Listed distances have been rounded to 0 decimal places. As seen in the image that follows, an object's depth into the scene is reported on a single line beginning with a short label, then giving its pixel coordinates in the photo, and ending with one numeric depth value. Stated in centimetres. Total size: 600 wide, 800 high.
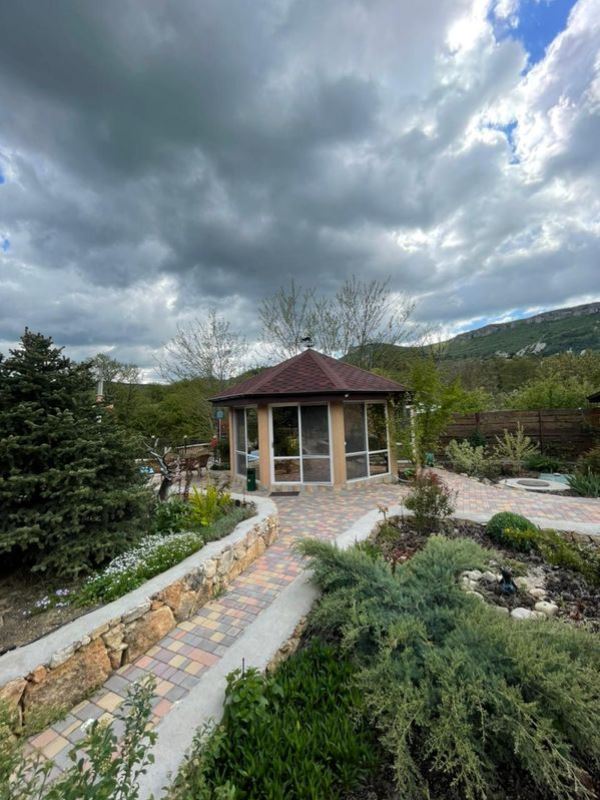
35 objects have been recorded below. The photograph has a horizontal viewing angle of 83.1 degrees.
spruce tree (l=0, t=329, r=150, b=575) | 383
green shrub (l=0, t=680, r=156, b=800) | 120
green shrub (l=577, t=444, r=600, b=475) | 948
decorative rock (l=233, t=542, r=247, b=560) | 450
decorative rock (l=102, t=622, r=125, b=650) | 293
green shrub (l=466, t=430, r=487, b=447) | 1289
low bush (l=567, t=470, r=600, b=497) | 805
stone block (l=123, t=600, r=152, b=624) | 309
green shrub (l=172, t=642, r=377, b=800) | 184
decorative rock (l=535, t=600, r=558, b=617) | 353
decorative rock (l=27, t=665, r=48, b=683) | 246
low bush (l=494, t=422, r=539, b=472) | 1135
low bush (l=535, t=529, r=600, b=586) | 423
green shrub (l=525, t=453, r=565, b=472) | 1109
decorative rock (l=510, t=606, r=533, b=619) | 343
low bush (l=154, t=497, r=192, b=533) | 520
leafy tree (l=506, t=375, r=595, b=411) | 1437
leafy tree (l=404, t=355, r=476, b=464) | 916
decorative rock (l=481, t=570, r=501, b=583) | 423
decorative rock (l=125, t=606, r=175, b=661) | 311
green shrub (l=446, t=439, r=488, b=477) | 1101
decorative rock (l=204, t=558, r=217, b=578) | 397
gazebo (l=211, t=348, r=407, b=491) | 920
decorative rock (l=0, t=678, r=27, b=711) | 231
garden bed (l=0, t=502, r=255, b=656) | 323
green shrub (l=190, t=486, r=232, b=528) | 527
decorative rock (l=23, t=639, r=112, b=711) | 250
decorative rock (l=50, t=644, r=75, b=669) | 256
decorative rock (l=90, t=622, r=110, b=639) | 283
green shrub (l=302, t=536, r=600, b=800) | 180
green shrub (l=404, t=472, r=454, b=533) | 559
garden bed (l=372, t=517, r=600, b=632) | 370
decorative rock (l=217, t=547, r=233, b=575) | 420
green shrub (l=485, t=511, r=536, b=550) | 522
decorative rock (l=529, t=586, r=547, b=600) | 387
